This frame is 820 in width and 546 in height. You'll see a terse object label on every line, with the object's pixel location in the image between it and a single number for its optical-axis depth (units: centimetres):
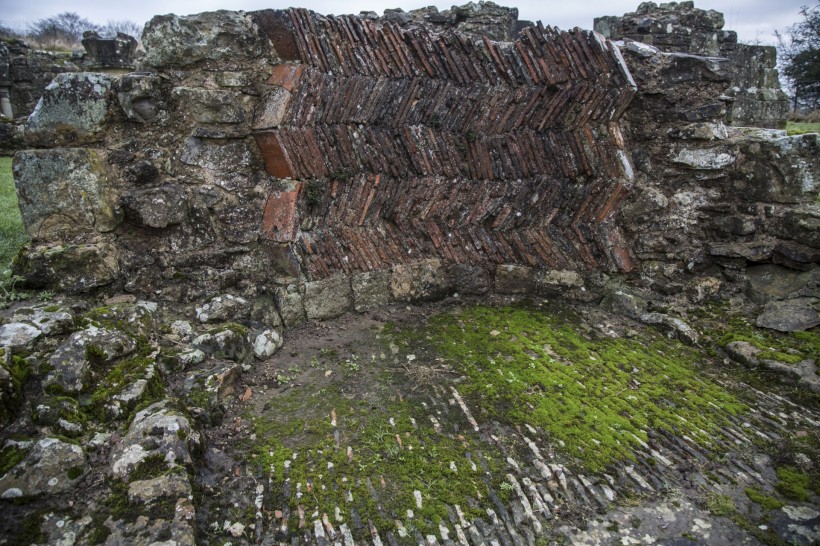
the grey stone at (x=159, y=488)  223
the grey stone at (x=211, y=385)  295
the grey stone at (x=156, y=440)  239
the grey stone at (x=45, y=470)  218
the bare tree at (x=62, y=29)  1988
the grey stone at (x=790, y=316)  379
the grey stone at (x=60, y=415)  247
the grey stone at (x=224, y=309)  369
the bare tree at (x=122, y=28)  2613
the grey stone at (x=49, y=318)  284
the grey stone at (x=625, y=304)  430
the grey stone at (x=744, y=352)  364
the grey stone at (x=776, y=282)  397
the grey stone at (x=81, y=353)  263
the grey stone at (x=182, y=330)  344
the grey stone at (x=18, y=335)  268
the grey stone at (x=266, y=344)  363
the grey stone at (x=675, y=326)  398
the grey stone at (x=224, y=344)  338
